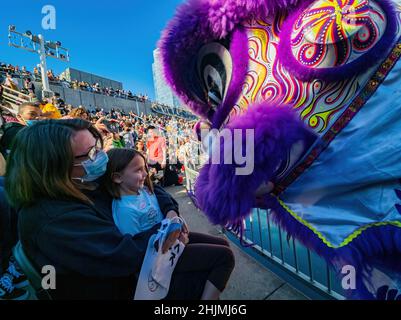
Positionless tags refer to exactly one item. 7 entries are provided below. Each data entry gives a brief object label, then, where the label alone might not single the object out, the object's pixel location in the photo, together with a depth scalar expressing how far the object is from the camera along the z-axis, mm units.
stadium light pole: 13023
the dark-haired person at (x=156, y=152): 5711
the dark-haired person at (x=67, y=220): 912
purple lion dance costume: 646
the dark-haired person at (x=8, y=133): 2322
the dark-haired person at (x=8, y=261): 1274
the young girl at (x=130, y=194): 1330
